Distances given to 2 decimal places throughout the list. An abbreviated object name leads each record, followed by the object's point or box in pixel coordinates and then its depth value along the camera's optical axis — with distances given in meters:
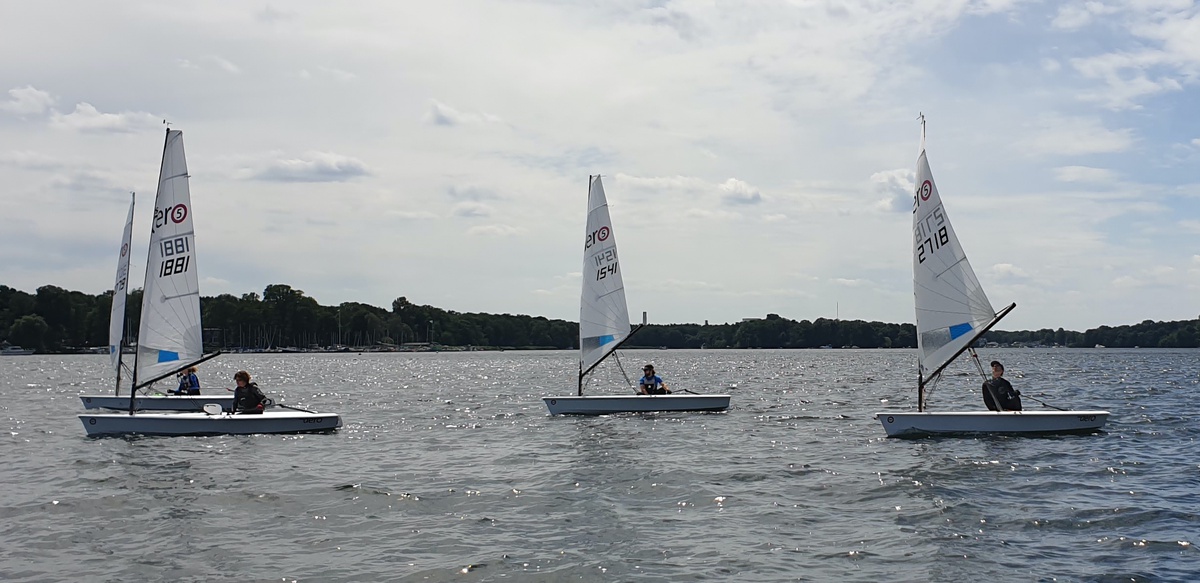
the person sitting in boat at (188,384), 35.38
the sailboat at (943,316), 24.86
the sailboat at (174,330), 26.44
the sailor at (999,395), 25.34
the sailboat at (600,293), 35.59
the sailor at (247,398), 26.75
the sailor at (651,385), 34.03
